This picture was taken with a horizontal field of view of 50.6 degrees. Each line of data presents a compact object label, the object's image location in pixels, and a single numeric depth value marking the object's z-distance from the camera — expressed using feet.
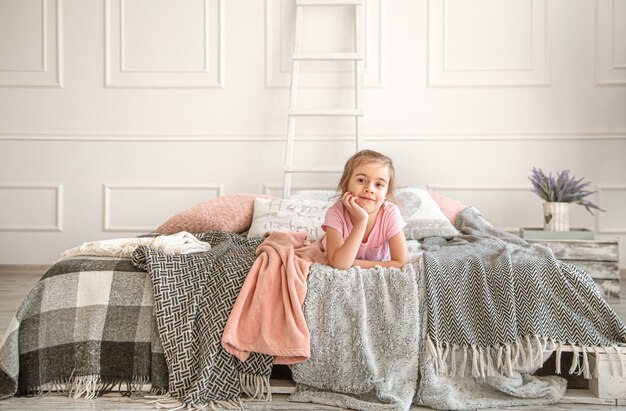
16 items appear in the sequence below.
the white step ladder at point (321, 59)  11.61
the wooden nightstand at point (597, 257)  10.21
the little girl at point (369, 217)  6.71
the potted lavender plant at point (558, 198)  10.64
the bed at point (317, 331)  5.89
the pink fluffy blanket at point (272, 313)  5.84
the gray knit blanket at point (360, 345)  5.84
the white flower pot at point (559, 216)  10.64
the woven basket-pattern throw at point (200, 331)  5.89
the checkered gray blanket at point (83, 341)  6.08
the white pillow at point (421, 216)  9.21
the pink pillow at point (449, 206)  10.16
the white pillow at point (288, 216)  9.16
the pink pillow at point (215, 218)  9.32
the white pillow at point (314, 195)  10.40
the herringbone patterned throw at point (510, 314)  5.93
